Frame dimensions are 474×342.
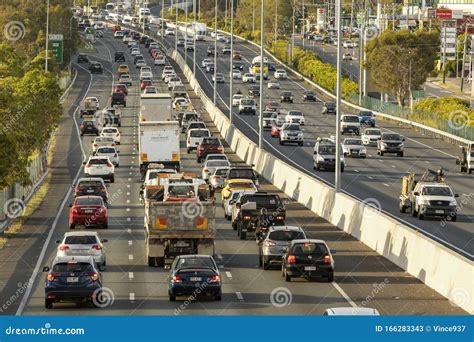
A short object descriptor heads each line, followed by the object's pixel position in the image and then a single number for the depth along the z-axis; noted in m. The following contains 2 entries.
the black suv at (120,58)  198.93
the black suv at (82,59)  195.11
